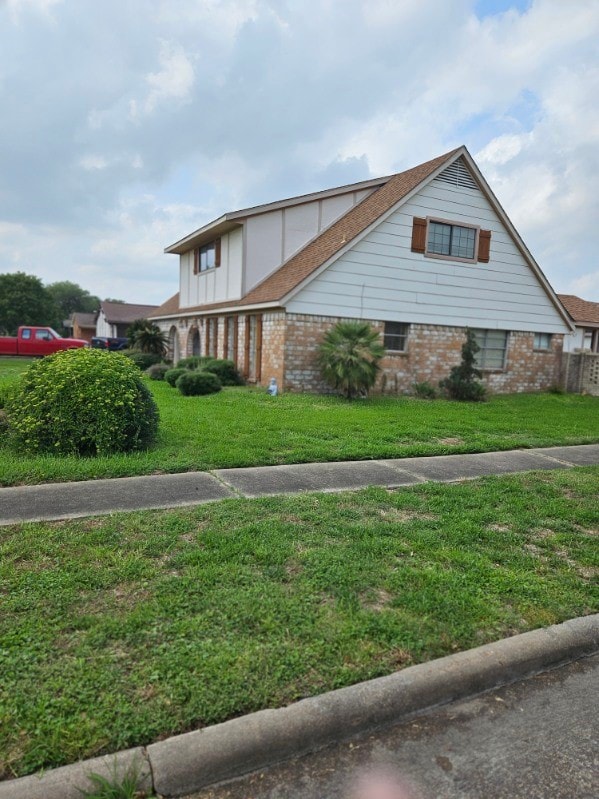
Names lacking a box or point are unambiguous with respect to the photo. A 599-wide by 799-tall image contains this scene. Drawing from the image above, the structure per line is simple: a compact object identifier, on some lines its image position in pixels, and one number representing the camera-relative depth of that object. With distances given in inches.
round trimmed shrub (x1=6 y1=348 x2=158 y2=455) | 269.3
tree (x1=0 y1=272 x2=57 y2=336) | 2310.5
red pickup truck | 1136.8
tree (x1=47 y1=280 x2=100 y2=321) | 4367.6
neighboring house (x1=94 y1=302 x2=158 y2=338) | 2028.8
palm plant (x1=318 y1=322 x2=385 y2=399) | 566.6
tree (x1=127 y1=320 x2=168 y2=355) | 990.4
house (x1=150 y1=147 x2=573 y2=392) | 617.6
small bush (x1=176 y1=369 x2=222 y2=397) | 588.7
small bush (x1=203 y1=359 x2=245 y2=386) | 687.7
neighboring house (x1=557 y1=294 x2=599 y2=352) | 941.2
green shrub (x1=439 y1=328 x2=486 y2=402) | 639.1
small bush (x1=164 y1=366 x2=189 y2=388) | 689.0
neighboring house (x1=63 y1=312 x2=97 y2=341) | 2615.7
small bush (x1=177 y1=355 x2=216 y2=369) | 754.4
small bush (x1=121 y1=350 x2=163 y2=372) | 934.4
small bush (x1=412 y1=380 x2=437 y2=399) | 651.5
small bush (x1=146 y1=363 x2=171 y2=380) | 818.8
